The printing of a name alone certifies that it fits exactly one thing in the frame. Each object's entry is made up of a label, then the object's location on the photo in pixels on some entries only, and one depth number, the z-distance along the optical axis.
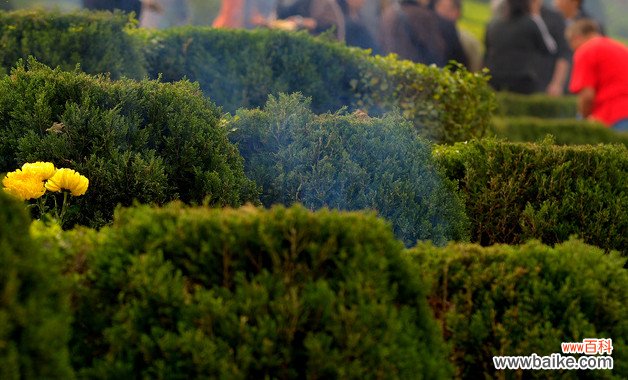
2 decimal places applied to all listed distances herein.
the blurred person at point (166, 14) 27.20
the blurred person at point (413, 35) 30.64
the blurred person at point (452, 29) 31.69
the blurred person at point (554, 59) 39.59
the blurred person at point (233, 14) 30.77
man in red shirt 30.70
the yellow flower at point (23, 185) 10.46
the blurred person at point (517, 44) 35.91
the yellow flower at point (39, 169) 10.53
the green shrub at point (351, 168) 12.80
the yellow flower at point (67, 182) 10.59
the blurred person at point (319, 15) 29.39
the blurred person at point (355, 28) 30.83
